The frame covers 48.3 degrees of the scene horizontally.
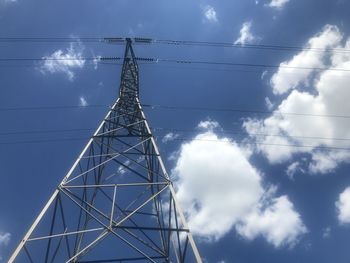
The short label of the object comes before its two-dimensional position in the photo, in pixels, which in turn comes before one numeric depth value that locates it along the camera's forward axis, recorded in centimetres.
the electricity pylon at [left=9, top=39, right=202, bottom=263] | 1116
